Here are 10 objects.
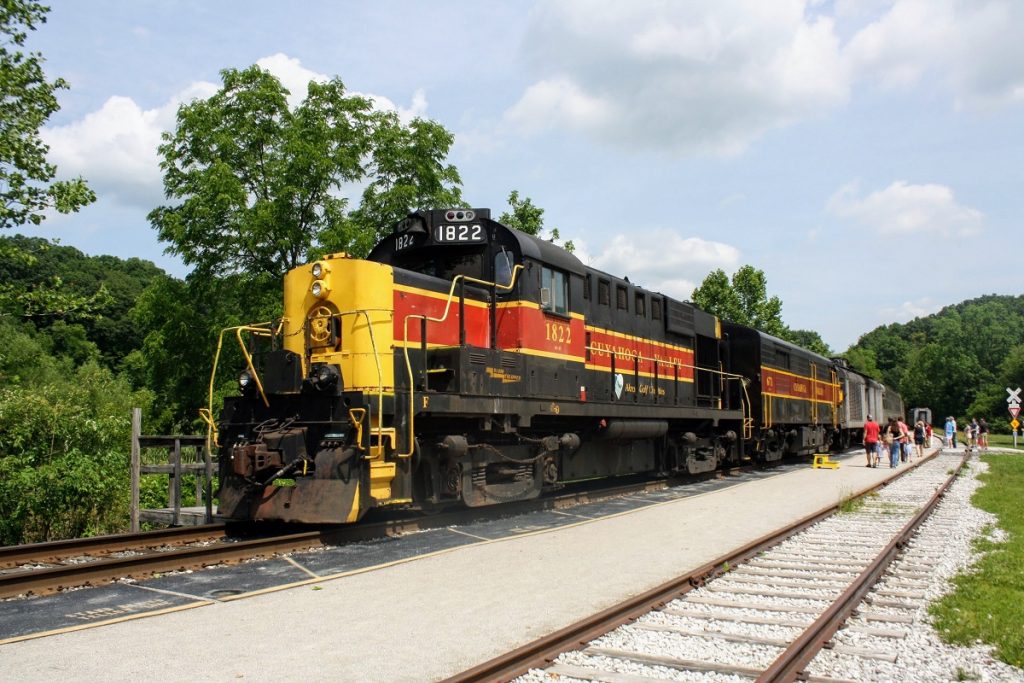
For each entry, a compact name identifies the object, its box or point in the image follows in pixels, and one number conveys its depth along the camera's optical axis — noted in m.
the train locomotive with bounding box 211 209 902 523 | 8.79
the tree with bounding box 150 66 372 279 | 20.34
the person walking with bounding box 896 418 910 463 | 25.15
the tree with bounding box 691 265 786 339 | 49.66
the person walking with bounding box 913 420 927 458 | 30.15
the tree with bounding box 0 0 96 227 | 12.53
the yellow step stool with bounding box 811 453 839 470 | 22.05
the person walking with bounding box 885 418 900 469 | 22.41
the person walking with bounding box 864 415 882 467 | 22.64
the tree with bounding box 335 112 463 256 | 22.52
